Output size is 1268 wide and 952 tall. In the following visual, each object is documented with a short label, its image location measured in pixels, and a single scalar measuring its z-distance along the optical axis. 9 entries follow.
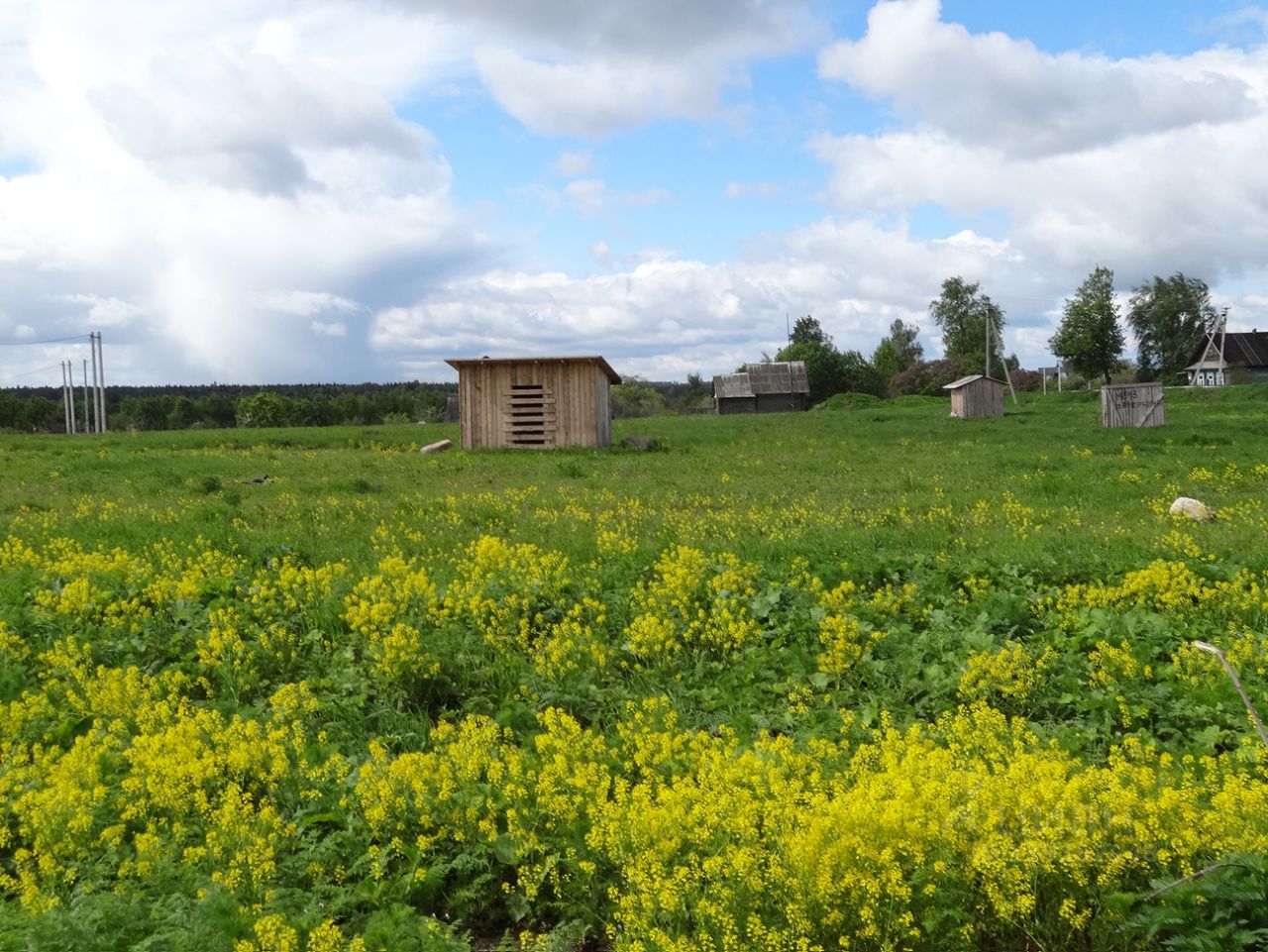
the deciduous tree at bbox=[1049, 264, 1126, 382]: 67.00
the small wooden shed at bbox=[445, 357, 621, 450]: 26.62
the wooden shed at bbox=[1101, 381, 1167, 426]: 29.25
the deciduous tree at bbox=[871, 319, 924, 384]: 86.78
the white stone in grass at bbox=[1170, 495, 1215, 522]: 11.78
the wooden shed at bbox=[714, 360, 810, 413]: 68.25
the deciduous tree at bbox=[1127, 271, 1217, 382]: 77.00
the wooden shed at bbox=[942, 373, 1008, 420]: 40.25
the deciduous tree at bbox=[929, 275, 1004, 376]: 82.31
